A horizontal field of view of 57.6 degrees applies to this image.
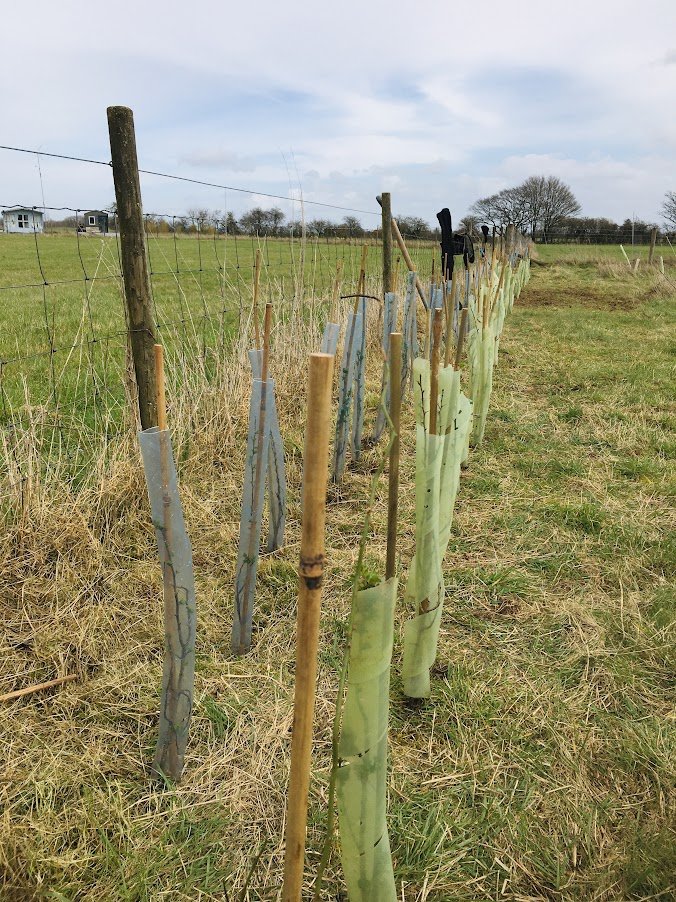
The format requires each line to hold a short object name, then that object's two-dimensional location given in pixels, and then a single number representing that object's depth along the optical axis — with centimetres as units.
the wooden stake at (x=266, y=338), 202
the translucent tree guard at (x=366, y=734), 106
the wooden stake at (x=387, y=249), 560
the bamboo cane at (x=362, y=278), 325
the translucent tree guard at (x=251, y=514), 217
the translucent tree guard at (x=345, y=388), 356
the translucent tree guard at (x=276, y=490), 269
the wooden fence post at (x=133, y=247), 228
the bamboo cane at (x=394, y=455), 115
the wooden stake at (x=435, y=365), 151
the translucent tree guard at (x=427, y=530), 176
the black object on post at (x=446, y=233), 497
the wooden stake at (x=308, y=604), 79
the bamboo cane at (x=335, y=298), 287
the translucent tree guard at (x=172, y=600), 146
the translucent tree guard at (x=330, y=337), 281
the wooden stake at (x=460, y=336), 276
